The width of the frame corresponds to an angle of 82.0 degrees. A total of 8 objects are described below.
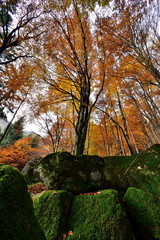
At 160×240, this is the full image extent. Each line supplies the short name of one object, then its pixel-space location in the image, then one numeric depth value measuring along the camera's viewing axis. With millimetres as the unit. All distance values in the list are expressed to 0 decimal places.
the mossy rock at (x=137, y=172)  2518
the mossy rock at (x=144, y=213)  1855
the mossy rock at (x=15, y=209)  646
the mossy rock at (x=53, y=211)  1791
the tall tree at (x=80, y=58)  3934
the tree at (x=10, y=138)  16703
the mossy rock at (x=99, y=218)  1673
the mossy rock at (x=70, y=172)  2787
